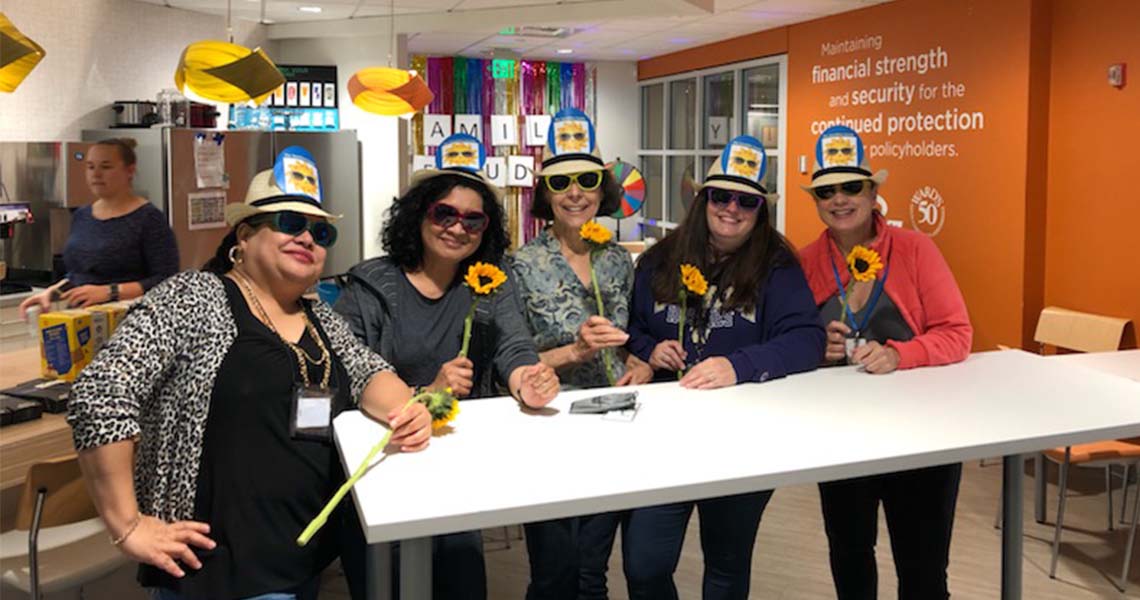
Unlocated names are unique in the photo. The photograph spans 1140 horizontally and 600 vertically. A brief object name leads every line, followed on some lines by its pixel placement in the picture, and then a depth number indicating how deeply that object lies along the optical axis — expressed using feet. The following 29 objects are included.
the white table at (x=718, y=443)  5.70
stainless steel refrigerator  18.53
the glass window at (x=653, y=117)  34.60
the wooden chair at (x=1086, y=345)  12.91
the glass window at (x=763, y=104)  26.61
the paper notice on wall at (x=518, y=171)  34.53
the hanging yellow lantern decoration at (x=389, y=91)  15.69
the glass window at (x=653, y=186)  34.76
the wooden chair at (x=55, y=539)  8.43
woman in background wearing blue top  13.56
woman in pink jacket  8.44
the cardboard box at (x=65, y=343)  10.15
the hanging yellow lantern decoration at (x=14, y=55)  7.16
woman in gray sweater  7.63
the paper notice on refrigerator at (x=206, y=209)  19.12
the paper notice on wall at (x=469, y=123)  33.86
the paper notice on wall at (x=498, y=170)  34.68
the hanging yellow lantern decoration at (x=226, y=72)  10.49
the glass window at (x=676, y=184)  32.60
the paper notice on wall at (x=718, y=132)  29.58
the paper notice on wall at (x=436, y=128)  33.22
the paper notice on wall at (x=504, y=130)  34.35
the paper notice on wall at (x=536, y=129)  34.91
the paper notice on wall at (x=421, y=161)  32.60
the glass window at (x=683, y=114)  31.83
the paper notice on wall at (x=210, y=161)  19.06
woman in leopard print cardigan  5.76
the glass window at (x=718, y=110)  29.37
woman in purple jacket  7.80
